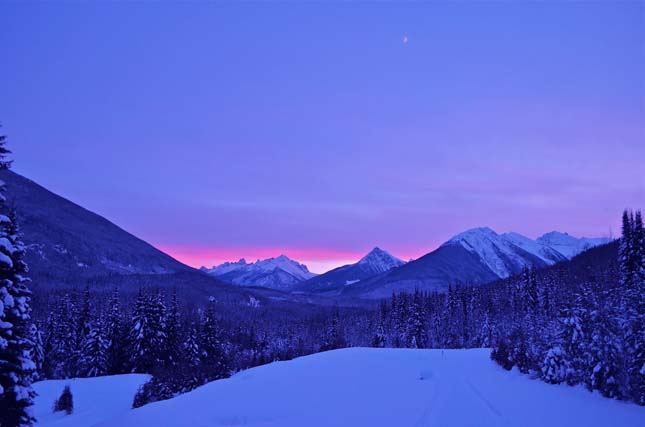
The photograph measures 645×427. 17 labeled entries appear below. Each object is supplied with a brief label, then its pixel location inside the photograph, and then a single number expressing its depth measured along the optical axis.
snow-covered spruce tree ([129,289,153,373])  53.00
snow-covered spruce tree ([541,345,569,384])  19.83
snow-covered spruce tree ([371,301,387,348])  80.94
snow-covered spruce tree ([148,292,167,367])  53.25
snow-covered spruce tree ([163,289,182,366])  54.12
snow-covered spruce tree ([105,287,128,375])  55.94
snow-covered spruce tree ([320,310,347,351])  71.41
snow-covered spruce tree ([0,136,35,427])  15.71
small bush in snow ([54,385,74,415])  37.88
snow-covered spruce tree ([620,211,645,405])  14.65
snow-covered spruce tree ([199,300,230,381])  47.70
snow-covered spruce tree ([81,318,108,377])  55.12
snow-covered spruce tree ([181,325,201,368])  50.56
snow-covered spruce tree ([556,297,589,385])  18.70
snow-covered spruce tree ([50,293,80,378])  60.31
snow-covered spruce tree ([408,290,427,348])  73.00
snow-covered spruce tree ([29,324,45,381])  46.50
